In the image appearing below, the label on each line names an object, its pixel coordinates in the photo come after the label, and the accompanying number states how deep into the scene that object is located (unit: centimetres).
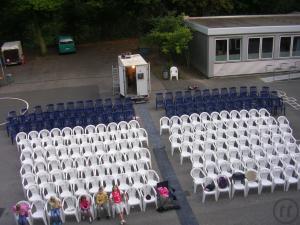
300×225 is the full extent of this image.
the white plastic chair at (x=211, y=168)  1650
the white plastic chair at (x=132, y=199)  1510
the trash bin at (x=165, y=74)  3084
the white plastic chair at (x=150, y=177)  1622
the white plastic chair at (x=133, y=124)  2075
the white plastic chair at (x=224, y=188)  1557
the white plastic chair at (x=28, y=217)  1434
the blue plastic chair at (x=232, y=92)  2418
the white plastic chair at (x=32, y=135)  2050
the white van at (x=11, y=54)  3822
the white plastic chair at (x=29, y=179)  1620
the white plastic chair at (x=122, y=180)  1596
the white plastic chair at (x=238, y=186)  1570
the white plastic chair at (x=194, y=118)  2090
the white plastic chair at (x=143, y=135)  1989
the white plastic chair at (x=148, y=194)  1522
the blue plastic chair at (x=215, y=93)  2431
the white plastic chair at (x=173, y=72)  3053
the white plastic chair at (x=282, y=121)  2007
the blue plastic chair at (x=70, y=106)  2383
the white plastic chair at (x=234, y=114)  2144
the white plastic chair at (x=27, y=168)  1718
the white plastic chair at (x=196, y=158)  1736
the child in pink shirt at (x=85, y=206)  1451
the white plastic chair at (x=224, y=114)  2164
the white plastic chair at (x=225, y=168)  1642
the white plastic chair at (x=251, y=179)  1576
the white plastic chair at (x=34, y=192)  1544
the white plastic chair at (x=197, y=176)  1603
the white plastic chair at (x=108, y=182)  1598
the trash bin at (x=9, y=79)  3288
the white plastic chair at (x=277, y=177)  1585
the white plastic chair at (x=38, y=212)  1468
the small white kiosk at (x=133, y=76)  2592
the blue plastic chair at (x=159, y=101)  2502
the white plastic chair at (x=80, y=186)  1572
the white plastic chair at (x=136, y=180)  1593
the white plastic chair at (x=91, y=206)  1479
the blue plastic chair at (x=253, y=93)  2411
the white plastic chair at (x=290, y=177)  1590
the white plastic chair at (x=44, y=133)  2034
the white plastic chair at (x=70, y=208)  1480
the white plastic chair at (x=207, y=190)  1552
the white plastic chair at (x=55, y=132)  2058
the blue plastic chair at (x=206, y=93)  2466
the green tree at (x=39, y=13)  3800
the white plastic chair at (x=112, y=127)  2050
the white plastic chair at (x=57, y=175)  1652
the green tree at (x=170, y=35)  3095
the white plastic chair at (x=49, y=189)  1572
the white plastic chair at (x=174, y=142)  1908
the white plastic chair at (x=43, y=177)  1655
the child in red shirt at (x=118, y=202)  1461
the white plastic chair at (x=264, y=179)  1582
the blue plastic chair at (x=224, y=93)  2421
